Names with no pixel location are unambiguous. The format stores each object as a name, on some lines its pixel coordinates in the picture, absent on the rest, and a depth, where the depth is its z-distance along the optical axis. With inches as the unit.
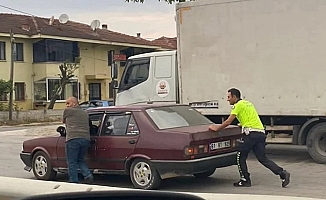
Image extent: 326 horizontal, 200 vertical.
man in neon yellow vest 403.9
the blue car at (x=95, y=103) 1482.0
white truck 499.5
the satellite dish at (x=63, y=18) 1951.4
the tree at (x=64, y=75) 1738.4
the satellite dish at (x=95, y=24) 1991.8
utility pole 1546.5
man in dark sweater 422.0
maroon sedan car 386.9
